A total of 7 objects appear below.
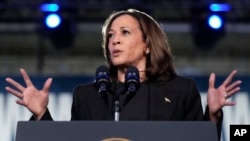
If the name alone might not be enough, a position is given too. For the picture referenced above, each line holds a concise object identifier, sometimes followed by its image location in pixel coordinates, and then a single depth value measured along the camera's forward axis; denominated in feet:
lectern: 17.74
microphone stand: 18.35
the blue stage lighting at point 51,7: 32.09
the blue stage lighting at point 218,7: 31.86
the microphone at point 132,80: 18.45
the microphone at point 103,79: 18.50
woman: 19.26
